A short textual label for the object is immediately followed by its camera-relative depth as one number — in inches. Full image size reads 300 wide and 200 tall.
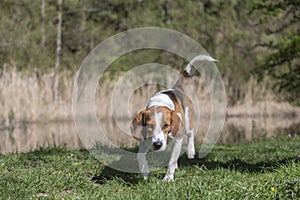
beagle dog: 199.6
